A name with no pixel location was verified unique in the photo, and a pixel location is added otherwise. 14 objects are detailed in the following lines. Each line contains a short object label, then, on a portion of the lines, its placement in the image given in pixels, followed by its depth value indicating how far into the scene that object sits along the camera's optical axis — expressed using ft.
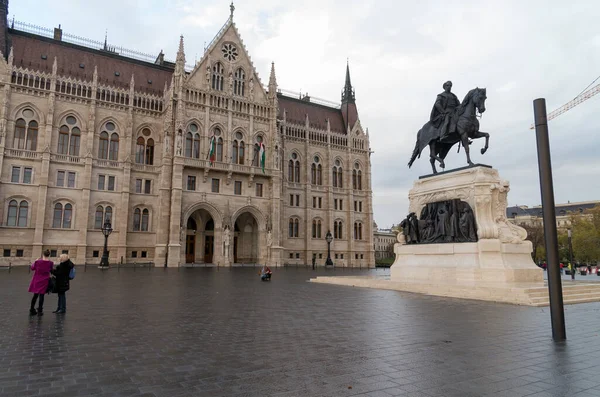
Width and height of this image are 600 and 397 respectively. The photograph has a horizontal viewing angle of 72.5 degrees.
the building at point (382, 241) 450.54
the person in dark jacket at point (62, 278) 33.30
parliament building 130.82
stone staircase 40.95
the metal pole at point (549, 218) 23.77
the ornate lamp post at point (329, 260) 155.47
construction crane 239.71
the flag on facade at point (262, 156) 158.10
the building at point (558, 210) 359.87
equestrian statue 56.80
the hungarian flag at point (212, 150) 149.59
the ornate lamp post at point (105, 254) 114.01
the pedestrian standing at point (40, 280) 32.55
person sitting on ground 74.78
